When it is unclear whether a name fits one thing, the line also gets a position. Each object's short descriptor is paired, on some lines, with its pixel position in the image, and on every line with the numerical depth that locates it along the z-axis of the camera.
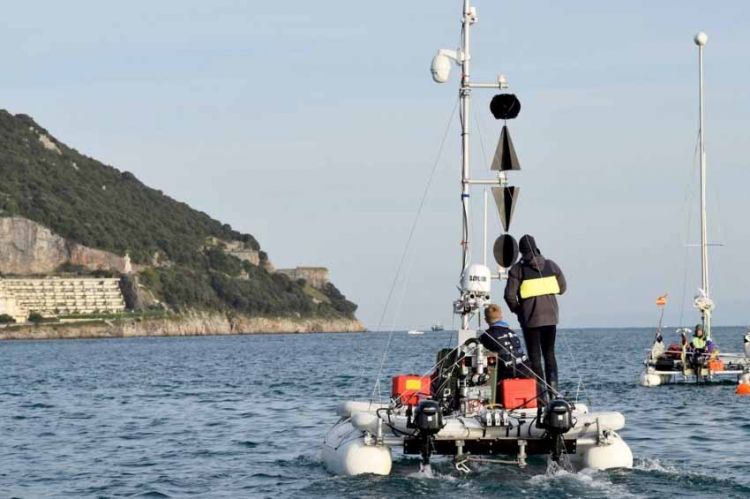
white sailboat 49.06
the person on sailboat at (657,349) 50.06
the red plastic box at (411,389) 22.47
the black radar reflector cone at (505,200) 22.97
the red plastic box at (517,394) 21.20
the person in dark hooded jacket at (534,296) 22.52
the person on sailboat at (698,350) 49.09
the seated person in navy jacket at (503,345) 21.84
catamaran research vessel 20.36
